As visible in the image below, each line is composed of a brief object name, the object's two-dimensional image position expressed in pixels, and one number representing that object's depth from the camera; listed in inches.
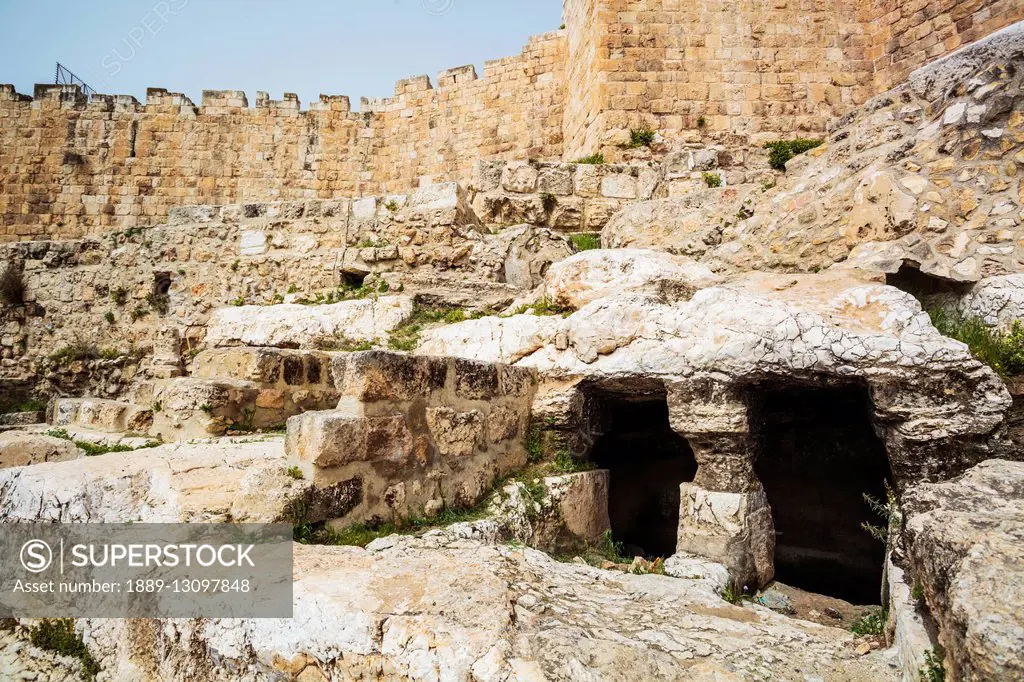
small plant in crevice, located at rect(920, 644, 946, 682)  66.4
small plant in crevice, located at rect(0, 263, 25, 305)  311.6
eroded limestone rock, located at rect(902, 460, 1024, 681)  56.9
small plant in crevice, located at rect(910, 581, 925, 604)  82.3
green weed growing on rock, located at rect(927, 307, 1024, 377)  126.5
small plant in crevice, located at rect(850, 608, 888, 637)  97.9
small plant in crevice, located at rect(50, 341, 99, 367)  301.1
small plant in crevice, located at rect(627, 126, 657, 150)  391.9
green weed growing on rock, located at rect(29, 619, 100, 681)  92.9
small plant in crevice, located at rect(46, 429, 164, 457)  150.8
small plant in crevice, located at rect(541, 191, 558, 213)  293.4
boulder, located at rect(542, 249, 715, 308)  182.4
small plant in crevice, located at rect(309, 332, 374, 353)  214.1
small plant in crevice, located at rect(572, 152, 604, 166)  385.1
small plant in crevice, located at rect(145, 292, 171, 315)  288.2
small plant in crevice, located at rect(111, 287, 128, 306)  299.7
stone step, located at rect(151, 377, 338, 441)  148.0
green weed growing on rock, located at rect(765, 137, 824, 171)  341.4
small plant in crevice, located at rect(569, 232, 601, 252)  276.7
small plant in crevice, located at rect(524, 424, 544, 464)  156.9
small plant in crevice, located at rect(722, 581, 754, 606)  114.2
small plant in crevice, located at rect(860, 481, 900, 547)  116.3
